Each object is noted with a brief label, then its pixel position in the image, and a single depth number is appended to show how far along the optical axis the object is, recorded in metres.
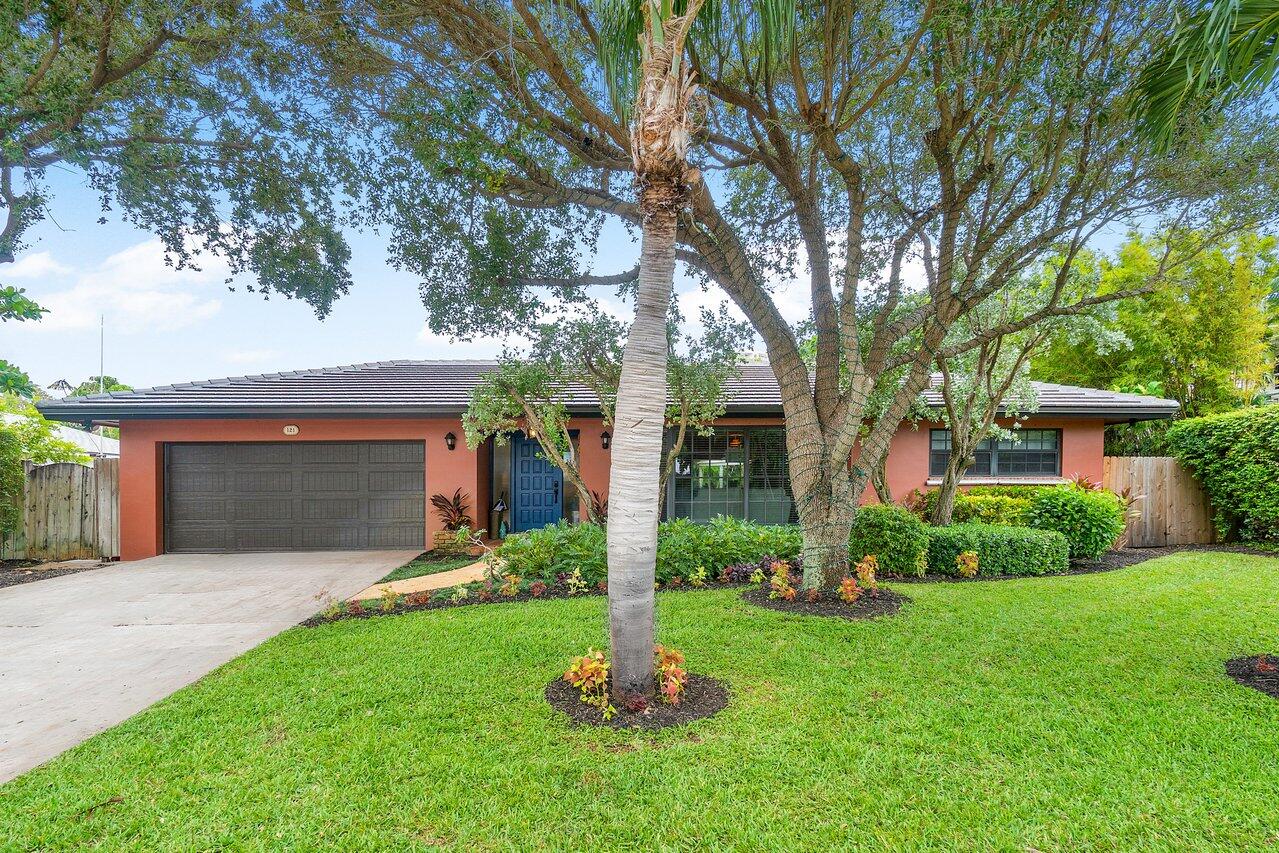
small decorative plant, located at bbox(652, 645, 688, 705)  3.49
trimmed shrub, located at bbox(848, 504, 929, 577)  7.32
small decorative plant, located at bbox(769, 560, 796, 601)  6.01
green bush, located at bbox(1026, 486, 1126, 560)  8.40
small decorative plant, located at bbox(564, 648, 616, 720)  3.48
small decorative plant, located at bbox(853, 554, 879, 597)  6.05
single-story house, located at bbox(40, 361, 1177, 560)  9.78
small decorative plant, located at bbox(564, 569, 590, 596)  6.62
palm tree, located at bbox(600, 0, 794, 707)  3.28
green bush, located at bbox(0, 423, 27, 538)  8.88
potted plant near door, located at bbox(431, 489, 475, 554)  9.85
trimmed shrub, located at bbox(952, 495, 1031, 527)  8.80
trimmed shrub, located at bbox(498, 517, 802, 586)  7.00
